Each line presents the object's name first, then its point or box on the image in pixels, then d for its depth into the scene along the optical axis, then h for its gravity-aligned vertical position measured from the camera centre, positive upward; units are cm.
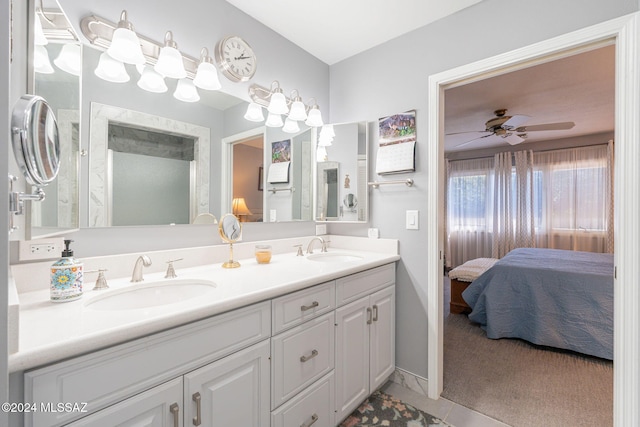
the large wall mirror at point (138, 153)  106 +30
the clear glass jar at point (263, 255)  163 -24
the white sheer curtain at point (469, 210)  553 +9
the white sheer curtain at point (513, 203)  509 +21
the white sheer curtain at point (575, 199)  446 +27
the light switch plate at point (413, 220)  190 -4
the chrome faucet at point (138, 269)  120 -24
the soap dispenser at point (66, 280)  95 -23
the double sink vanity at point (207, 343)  70 -42
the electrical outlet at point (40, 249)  105 -14
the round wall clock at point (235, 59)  166 +94
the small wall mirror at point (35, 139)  66 +19
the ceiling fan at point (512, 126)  308 +103
